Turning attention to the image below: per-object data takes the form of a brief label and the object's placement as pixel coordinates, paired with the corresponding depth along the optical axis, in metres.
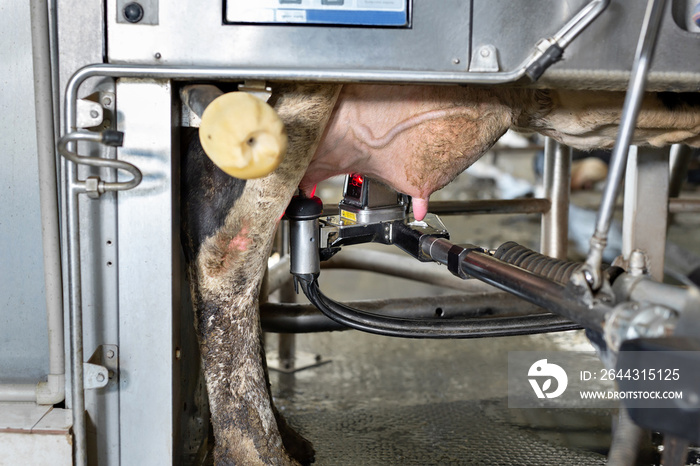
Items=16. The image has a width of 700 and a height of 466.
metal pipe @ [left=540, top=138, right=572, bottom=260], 2.16
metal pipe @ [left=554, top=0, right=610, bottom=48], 0.86
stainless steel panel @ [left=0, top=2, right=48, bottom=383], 1.05
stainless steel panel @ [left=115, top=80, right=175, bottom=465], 0.96
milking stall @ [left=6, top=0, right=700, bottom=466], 0.80
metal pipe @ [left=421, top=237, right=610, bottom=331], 0.79
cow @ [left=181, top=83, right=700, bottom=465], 1.10
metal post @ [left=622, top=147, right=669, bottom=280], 1.81
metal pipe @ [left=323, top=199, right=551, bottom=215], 2.01
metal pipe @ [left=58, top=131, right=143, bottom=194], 0.86
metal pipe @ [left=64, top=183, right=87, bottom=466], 0.92
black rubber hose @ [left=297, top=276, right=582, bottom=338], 1.37
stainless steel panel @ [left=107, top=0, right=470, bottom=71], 0.89
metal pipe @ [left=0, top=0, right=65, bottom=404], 0.98
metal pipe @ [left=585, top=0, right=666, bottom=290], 0.76
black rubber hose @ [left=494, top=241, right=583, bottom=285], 0.90
